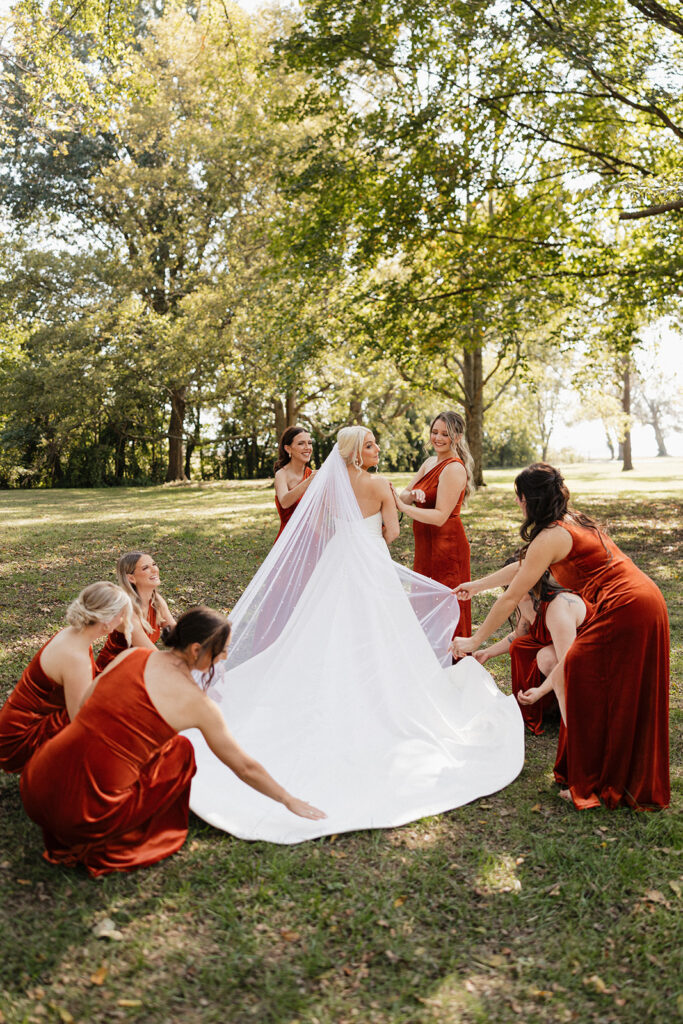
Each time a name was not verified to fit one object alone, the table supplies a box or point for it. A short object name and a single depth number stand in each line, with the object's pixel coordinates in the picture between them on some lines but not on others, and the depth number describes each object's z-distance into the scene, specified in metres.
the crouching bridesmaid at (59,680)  4.37
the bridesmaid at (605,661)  4.47
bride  4.58
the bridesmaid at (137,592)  5.65
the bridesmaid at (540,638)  5.16
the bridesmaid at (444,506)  6.79
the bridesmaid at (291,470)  7.25
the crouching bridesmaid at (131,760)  3.76
